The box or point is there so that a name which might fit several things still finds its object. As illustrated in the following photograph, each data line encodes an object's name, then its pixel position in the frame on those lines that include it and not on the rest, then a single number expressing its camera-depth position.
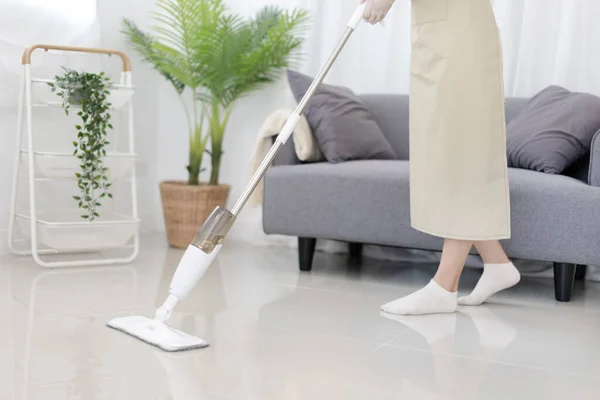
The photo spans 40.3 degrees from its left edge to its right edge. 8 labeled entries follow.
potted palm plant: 3.30
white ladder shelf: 2.84
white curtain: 3.09
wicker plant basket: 3.39
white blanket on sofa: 2.96
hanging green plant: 2.80
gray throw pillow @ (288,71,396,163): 2.96
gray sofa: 2.44
